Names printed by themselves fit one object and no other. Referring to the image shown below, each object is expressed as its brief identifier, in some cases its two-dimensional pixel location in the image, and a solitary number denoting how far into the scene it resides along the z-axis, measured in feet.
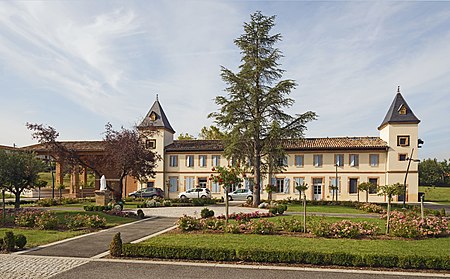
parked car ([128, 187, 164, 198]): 118.93
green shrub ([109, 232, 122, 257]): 32.99
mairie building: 114.83
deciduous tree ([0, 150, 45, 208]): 57.24
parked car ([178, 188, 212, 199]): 117.80
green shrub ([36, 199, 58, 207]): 88.68
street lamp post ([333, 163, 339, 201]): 115.39
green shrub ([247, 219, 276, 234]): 43.11
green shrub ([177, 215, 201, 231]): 45.19
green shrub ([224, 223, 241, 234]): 43.47
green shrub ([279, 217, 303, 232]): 44.45
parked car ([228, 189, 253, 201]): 114.93
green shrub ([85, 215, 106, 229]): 49.54
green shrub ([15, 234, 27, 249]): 35.78
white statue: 84.84
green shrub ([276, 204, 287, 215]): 67.67
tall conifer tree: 89.45
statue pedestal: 80.48
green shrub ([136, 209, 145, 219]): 62.08
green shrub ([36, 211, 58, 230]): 48.52
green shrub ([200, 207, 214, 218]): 59.49
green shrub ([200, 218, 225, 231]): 45.21
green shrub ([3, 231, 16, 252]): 34.96
